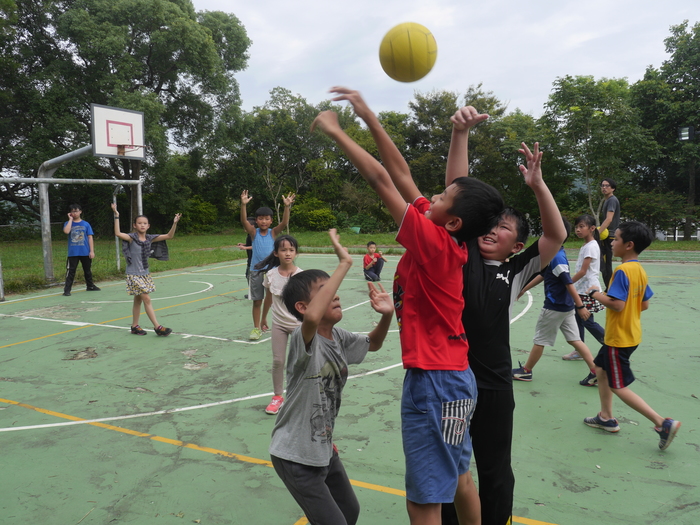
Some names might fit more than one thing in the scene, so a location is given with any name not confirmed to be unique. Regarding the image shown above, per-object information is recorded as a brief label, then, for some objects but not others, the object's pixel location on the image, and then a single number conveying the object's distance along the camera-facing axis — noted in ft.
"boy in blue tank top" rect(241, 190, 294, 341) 21.02
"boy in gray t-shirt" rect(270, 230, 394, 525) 6.61
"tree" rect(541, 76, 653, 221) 67.26
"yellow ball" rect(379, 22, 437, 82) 8.13
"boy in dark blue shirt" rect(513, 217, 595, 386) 15.31
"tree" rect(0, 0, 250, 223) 77.92
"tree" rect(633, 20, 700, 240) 75.05
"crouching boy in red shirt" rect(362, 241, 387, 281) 38.01
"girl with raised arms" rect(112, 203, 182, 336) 22.61
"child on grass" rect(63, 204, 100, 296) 34.73
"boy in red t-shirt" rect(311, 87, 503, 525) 5.82
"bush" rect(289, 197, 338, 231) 106.11
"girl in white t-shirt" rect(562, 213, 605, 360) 16.92
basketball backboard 42.14
